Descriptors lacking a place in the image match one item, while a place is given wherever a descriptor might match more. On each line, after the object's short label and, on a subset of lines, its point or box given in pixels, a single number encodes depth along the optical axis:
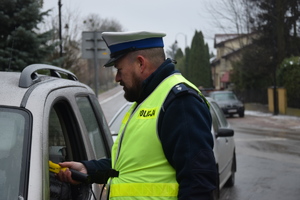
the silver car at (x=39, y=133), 2.68
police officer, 2.56
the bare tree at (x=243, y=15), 45.18
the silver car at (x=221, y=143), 8.77
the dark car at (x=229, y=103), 35.81
